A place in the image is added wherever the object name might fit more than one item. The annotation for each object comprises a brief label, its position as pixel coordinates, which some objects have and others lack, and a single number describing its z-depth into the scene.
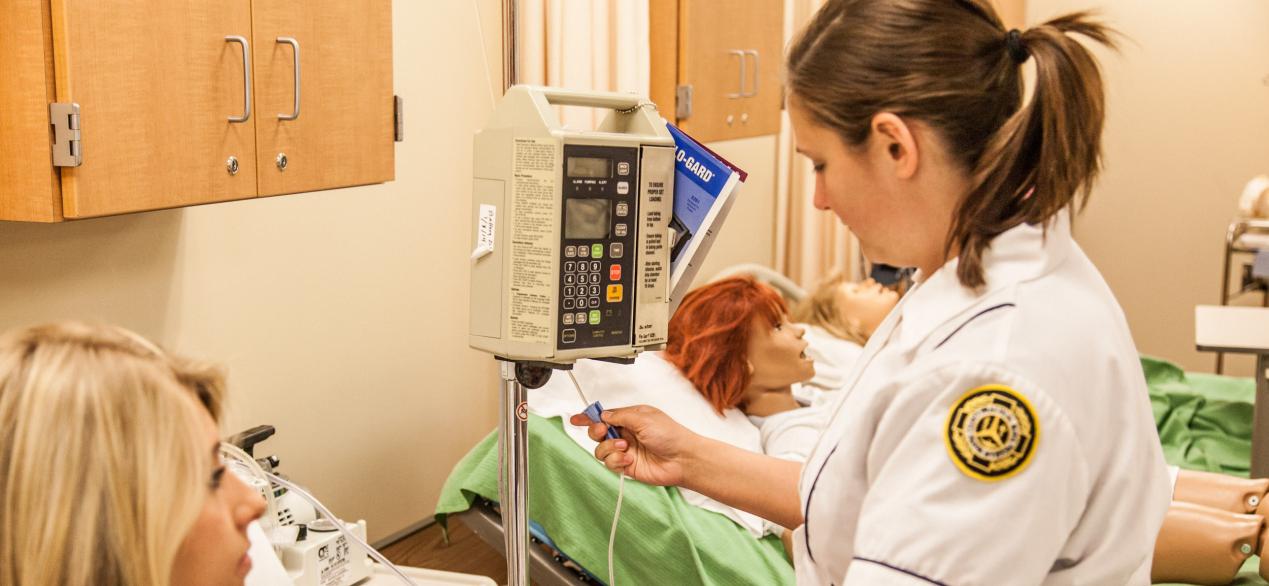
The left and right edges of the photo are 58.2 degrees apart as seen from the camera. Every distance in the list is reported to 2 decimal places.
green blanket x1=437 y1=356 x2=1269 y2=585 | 2.10
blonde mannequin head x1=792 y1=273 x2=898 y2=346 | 3.38
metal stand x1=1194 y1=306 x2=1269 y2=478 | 2.57
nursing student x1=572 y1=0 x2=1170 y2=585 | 0.99
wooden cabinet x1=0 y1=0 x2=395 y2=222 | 1.32
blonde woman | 0.97
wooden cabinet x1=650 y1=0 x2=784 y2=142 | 2.47
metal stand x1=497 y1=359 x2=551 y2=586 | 1.33
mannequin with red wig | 2.57
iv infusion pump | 1.20
